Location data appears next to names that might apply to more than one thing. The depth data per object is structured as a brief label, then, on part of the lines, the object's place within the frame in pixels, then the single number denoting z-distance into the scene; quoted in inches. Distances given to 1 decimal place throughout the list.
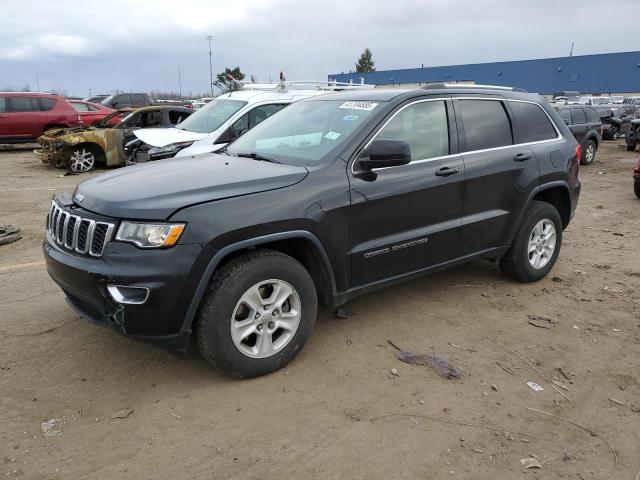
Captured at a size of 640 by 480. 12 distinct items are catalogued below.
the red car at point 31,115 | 627.2
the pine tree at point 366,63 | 3408.0
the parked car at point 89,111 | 671.1
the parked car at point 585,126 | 559.5
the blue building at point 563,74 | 2018.9
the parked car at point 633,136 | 673.0
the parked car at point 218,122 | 332.5
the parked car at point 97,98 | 1094.4
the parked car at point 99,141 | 488.4
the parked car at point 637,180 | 372.8
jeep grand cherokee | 117.3
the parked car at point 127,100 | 885.8
